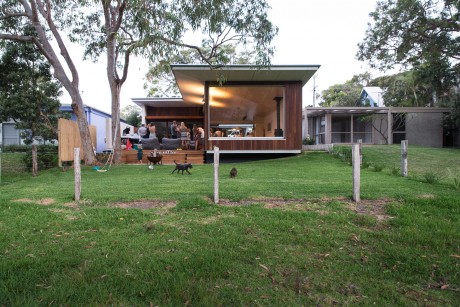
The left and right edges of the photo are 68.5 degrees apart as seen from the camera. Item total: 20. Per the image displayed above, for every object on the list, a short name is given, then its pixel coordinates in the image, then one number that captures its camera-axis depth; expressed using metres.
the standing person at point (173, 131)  17.61
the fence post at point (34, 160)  9.99
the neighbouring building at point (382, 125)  21.72
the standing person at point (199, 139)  15.83
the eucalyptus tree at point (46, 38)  11.24
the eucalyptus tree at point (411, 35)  15.00
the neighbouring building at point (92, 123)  20.29
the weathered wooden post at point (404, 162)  8.30
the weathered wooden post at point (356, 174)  5.54
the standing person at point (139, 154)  13.75
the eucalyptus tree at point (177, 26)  8.30
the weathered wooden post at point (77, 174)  5.76
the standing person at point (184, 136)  16.28
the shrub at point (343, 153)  11.90
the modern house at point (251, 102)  12.73
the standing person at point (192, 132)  20.59
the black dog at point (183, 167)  9.29
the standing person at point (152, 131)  16.55
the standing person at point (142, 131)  15.87
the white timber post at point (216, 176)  5.50
